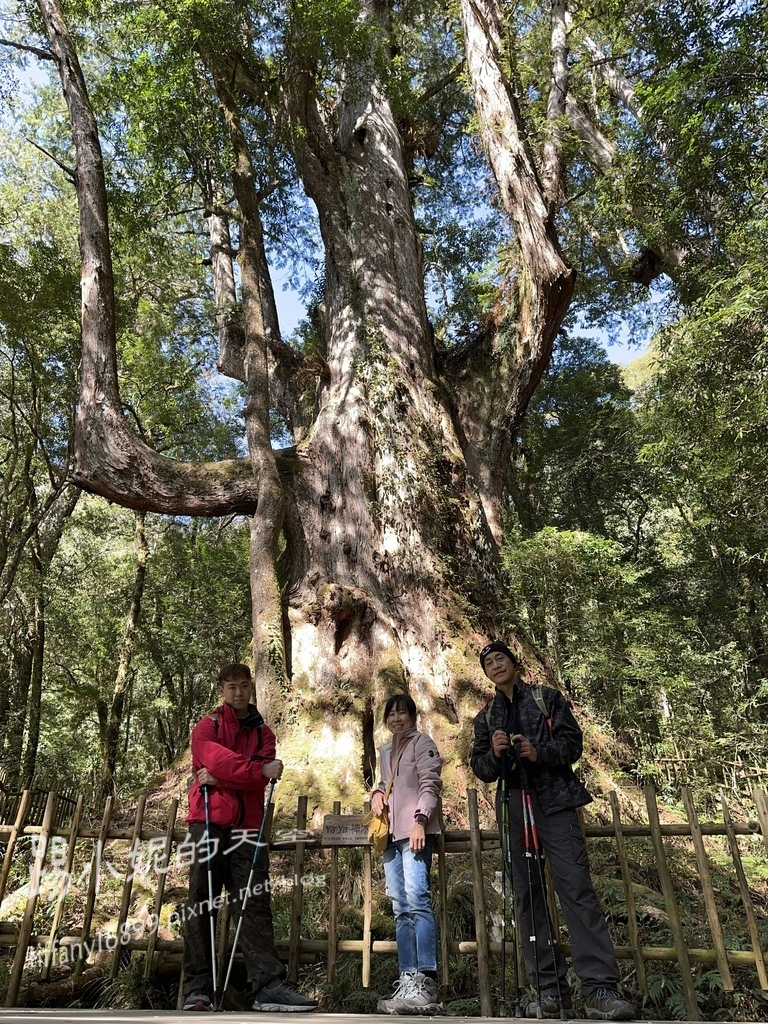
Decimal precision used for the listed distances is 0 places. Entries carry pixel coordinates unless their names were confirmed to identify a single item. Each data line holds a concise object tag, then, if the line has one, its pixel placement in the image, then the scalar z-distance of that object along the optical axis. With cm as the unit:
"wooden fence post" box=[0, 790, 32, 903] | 386
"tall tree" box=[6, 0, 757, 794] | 686
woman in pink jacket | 314
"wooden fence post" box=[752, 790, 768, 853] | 347
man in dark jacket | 304
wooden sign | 374
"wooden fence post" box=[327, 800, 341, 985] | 350
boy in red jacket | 326
